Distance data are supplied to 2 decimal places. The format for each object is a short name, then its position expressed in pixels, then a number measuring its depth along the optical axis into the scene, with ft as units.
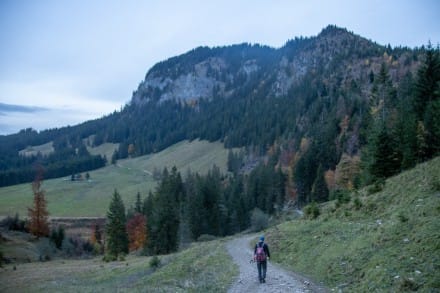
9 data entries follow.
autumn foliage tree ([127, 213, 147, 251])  278.46
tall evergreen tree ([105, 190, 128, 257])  227.81
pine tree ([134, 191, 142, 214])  344.12
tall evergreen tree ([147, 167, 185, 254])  210.59
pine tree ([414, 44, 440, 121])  178.70
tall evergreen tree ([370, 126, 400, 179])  152.66
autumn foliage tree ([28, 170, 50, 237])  279.08
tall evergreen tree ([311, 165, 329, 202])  305.77
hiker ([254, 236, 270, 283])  65.46
